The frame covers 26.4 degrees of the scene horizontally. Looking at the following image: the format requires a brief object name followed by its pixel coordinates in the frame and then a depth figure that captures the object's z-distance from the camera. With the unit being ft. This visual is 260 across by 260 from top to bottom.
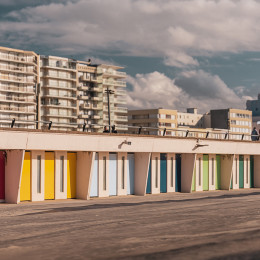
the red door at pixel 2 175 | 94.48
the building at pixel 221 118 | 635.91
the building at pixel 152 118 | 597.93
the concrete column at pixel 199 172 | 130.93
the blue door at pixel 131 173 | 115.14
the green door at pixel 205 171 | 133.39
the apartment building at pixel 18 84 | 441.27
